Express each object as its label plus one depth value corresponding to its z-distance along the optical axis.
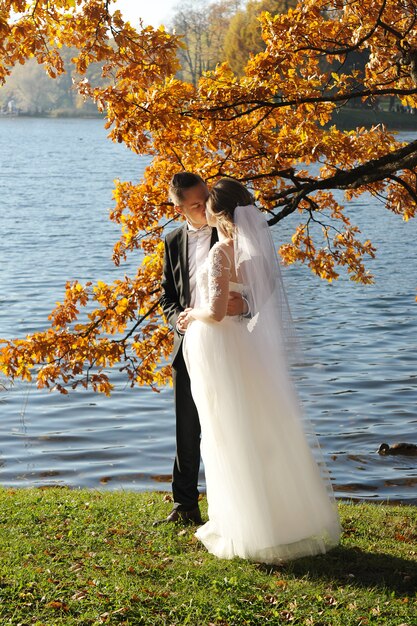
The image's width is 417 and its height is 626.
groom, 11.69
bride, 10.91
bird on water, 21.98
